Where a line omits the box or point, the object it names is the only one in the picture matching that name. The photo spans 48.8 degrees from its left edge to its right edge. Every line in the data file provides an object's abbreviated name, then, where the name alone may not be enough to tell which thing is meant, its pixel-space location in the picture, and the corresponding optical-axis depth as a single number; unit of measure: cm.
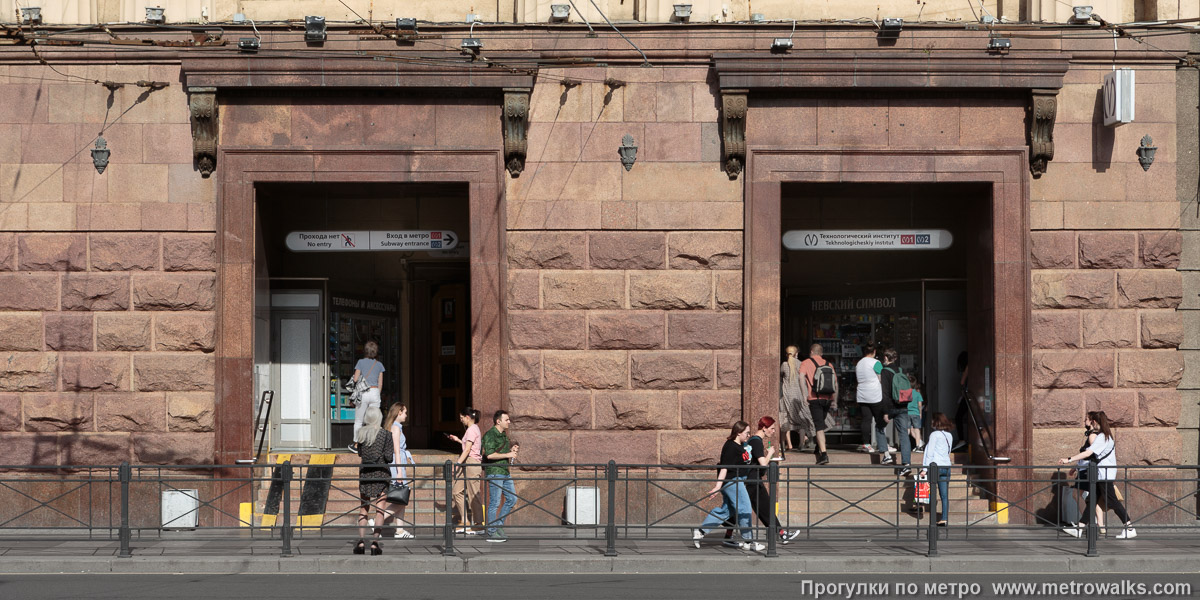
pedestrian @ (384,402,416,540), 1423
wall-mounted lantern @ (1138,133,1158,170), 1670
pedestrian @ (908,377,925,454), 1802
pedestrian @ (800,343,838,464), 1822
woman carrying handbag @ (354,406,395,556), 1365
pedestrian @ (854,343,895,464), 1800
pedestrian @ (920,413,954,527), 1595
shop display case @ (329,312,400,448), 1912
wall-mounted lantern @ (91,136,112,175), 1653
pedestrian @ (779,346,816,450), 1823
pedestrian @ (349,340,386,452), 1844
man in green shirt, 1450
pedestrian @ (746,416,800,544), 1368
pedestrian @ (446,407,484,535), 1540
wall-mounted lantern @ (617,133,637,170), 1677
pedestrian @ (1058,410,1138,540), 1509
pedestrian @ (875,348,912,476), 1773
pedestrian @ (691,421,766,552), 1409
